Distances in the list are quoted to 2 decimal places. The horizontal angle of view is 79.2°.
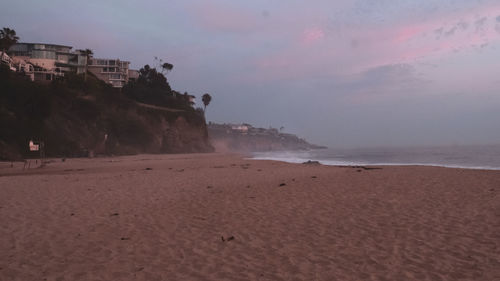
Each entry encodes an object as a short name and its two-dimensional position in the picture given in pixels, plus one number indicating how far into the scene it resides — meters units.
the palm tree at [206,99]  118.40
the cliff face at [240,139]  168.00
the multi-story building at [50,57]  73.62
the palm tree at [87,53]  75.00
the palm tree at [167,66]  103.75
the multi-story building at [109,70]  88.44
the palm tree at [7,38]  54.31
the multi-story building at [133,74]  96.44
